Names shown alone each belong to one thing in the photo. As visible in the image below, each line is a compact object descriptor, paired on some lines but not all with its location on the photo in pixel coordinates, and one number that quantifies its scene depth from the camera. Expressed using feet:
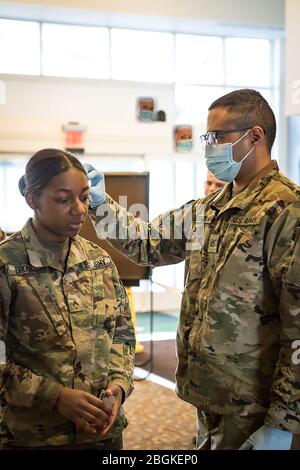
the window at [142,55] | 17.65
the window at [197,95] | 18.16
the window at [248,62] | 19.58
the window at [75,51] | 16.06
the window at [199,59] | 18.80
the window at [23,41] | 12.30
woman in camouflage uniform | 3.72
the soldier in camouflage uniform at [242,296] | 4.02
